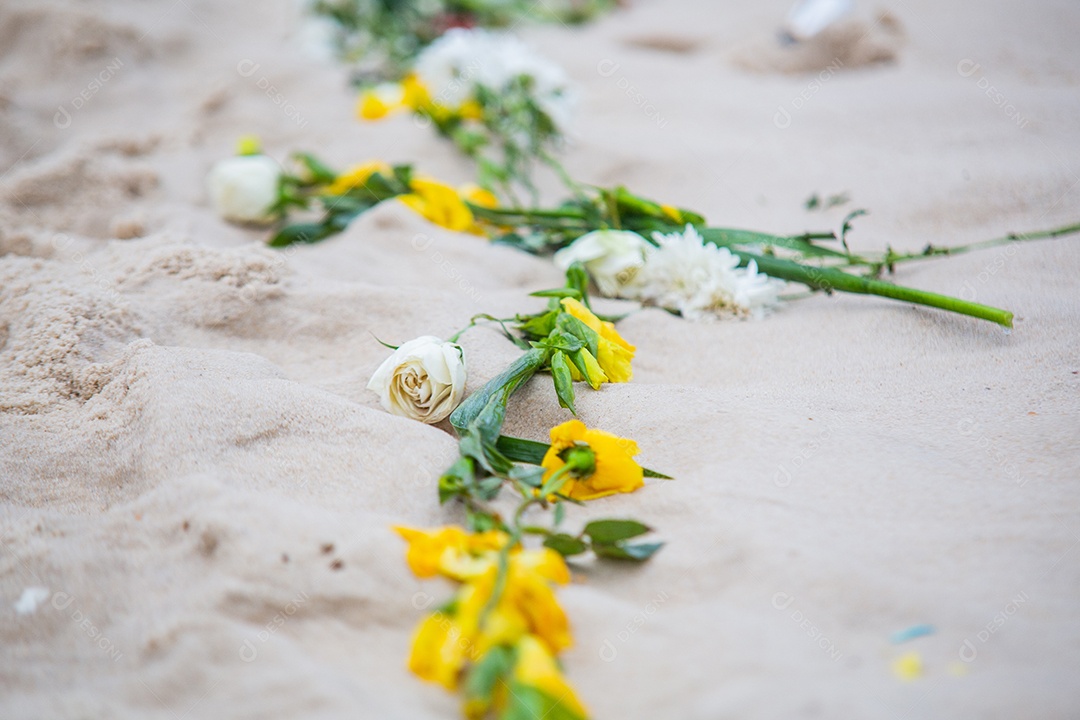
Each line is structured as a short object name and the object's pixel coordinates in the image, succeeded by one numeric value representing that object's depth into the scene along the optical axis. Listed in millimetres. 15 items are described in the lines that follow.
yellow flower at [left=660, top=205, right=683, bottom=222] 1551
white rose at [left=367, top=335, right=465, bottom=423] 1055
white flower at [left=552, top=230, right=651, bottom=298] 1445
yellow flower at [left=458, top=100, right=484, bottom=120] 2201
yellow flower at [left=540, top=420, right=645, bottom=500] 918
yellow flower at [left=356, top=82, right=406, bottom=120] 2277
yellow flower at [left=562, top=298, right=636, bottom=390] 1157
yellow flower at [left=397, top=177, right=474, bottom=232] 1722
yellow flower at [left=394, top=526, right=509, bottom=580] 757
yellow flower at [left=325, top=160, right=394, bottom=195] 1800
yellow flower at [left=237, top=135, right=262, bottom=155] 1884
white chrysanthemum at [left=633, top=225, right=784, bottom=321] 1397
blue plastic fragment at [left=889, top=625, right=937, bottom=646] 703
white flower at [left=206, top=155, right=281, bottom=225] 1749
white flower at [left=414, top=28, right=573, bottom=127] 2080
